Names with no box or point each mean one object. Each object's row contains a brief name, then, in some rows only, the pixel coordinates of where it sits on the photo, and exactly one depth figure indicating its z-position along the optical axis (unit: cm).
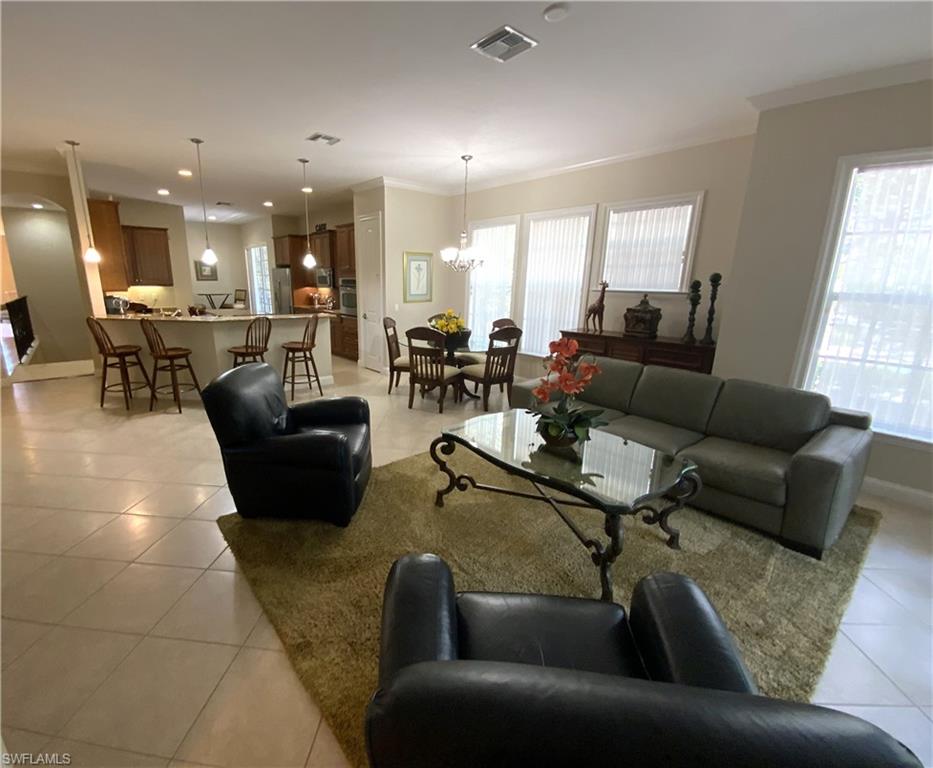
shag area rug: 163
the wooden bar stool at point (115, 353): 452
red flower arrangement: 232
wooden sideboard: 392
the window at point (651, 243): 434
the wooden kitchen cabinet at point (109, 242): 581
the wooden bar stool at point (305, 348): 516
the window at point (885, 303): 280
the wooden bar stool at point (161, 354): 453
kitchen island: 479
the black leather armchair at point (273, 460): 232
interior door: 631
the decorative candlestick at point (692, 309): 400
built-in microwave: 807
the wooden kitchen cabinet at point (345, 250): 723
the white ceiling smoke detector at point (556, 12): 211
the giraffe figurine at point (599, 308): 475
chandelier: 541
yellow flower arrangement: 509
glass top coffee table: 196
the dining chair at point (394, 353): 514
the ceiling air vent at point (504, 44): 236
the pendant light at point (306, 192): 554
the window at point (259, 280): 1018
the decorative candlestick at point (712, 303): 386
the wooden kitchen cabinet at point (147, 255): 727
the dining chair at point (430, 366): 457
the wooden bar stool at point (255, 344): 480
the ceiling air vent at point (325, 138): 406
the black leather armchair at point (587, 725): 55
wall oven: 740
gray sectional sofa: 227
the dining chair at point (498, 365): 457
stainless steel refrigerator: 882
